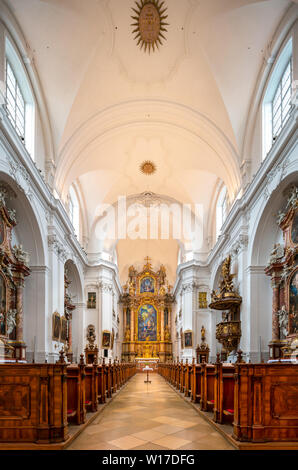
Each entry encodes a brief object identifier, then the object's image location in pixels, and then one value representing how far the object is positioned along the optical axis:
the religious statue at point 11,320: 11.76
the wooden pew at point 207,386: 8.34
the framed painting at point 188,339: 24.23
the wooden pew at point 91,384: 8.52
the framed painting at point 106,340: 24.20
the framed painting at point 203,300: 24.76
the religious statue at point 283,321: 11.76
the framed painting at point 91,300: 24.92
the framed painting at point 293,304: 11.09
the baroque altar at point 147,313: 35.72
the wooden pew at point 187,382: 11.56
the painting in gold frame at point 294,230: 11.30
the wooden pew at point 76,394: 6.75
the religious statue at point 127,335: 36.00
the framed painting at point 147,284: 37.41
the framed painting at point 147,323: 36.41
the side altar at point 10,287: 11.36
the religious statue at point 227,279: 16.05
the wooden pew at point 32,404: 5.29
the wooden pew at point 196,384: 9.93
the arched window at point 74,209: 21.11
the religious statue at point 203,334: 23.40
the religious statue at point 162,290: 36.81
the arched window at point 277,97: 12.19
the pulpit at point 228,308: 15.43
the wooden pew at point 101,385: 9.84
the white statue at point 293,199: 11.29
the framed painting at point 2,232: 11.44
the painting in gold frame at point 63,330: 16.55
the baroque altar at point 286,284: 11.19
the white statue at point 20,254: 12.48
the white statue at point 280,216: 12.20
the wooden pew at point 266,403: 5.30
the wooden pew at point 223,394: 6.84
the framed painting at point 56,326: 14.66
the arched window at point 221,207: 20.95
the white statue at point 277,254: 12.59
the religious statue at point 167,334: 35.88
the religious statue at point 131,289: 36.53
